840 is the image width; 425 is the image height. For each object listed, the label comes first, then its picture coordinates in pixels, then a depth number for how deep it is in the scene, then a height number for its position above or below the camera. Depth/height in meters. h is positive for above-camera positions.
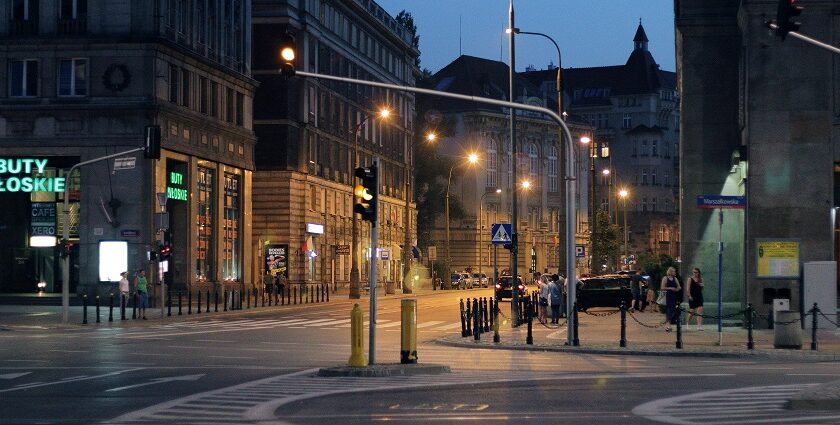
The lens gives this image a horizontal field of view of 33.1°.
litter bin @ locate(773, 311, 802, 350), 30.14 -1.55
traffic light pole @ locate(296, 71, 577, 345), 28.39 +1.90
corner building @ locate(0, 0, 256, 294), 60.81 +5.99
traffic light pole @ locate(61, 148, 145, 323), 45.34 -0.43
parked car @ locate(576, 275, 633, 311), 57.81 -1.33
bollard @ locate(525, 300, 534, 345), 32.33 -1.74
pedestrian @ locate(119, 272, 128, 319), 52.67 -1.08
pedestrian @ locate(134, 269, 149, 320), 49.81 -1.31
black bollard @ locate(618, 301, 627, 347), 31.17 -1.65
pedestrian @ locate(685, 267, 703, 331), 36.19 -0.88
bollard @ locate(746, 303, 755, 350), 29.80 -1.67
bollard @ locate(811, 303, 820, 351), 29.54 -1.54
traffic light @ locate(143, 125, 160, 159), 45.03 +3.55
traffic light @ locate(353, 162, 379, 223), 23.29 +1.06
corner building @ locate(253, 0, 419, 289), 83.44 +7.82
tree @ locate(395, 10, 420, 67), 132.38 +22.02
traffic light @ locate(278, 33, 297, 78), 25.44 +3.73
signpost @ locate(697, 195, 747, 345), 33.31 +1.35
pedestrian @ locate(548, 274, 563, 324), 44.56 -1.23
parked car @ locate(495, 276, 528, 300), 75.31 -1.60
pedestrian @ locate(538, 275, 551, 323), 44.91 -1.25
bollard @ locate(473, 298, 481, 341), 34.38 -1.70
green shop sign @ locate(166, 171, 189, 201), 64.14 +3.09
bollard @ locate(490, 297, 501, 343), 33.34 -1.68
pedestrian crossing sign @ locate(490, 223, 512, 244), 40.66 +0.68
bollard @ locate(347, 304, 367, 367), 22.55 -1.37
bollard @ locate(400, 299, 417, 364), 23.41 -1.26
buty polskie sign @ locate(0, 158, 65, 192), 61.88 +3.41
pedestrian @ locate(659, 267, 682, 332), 38.12 -0.89
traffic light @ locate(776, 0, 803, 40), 21.44 +3.70
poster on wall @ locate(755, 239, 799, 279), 36.81 -0.04
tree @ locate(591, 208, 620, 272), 101.50 +1.56
